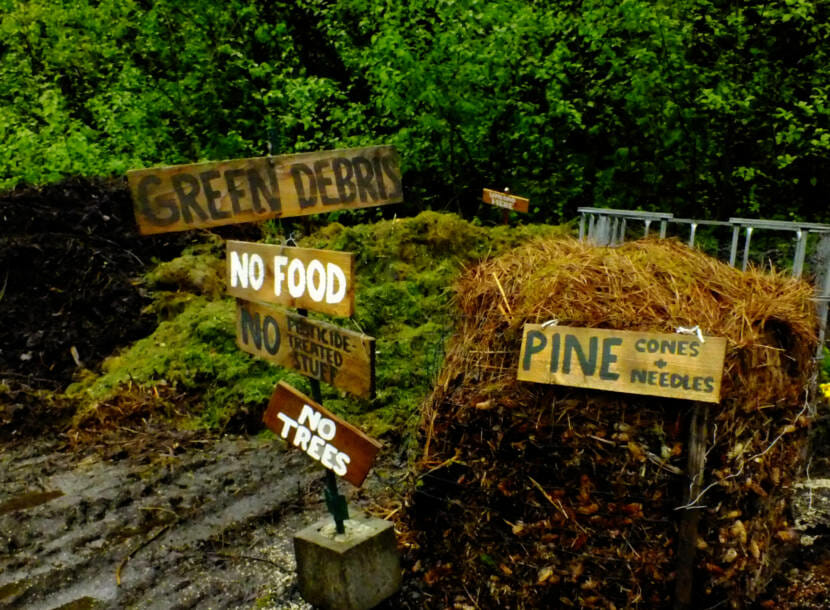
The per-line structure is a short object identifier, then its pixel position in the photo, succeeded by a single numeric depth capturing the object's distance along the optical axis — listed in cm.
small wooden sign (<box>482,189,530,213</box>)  676
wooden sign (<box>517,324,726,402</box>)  248
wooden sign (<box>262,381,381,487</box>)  295
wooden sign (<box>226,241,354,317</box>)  272
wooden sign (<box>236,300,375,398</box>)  275
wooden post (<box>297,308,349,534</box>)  323
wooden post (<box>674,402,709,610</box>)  255
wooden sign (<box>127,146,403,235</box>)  285
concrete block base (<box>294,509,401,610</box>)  313
